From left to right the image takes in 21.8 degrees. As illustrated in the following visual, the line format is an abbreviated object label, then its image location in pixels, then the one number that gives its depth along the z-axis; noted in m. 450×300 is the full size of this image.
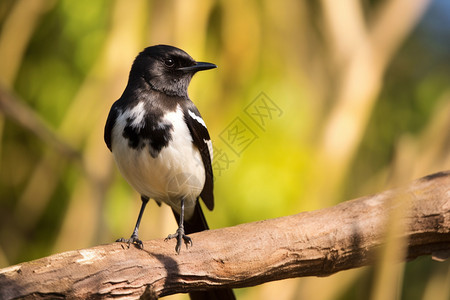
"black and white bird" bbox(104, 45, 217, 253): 6.11
